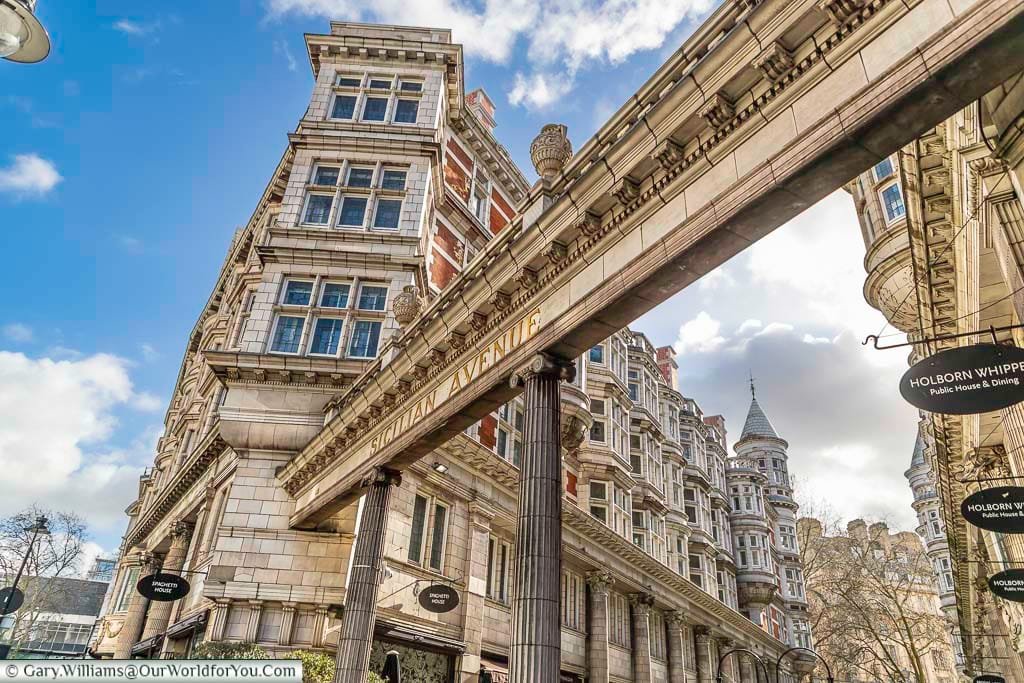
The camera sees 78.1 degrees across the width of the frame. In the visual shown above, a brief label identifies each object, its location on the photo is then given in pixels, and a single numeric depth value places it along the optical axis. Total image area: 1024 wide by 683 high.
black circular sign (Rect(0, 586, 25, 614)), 21.82
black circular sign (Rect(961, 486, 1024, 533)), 9.50
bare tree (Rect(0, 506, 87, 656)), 45.05
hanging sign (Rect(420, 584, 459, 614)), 17.09
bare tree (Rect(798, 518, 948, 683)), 30.24
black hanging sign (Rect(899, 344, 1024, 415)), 6.78
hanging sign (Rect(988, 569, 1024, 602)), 11.55
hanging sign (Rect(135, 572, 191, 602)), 17.89
